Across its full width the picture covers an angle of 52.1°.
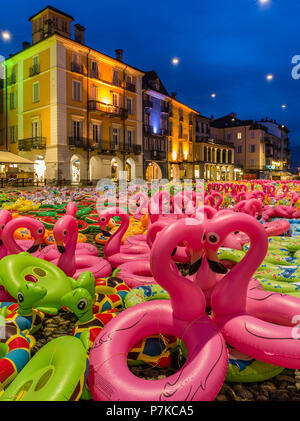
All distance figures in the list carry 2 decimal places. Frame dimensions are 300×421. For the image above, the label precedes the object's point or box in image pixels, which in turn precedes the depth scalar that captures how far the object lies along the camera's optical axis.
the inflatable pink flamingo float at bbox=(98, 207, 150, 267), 4.59
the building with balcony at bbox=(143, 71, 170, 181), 33.56
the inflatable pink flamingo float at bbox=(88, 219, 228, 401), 1.83
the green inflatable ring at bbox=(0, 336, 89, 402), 1.68
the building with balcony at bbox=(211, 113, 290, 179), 51.88
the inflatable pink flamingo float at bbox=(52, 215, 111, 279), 3.72
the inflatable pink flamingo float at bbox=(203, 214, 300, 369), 2.08
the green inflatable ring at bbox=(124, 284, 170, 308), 3.02
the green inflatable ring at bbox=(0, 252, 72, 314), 3.05
